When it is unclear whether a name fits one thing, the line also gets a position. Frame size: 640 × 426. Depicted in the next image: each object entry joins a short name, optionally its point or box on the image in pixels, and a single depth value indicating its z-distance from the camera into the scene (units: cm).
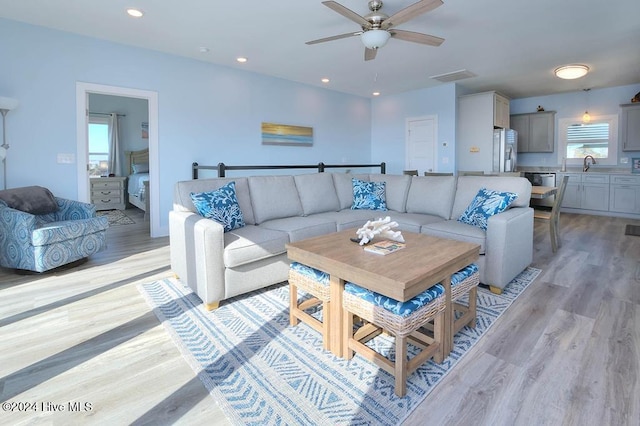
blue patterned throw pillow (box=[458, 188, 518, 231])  296
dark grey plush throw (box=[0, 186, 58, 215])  332
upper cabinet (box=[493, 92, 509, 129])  611
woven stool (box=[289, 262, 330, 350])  193
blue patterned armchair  305
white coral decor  218
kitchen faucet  695
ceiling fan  256
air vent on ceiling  544
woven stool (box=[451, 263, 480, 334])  194
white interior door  659
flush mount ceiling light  459
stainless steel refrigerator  618
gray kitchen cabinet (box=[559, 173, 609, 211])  653
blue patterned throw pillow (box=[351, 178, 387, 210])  403
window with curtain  786
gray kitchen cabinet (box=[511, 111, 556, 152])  733
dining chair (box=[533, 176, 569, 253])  390
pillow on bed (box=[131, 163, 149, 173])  780
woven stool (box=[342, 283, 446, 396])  155
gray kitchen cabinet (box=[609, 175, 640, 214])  616
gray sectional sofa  248
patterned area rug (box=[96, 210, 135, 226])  600
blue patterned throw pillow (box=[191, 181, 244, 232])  281
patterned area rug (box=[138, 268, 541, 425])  144
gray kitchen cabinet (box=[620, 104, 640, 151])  629
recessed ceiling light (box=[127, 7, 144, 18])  329
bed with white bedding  619
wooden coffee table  161
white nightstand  737
